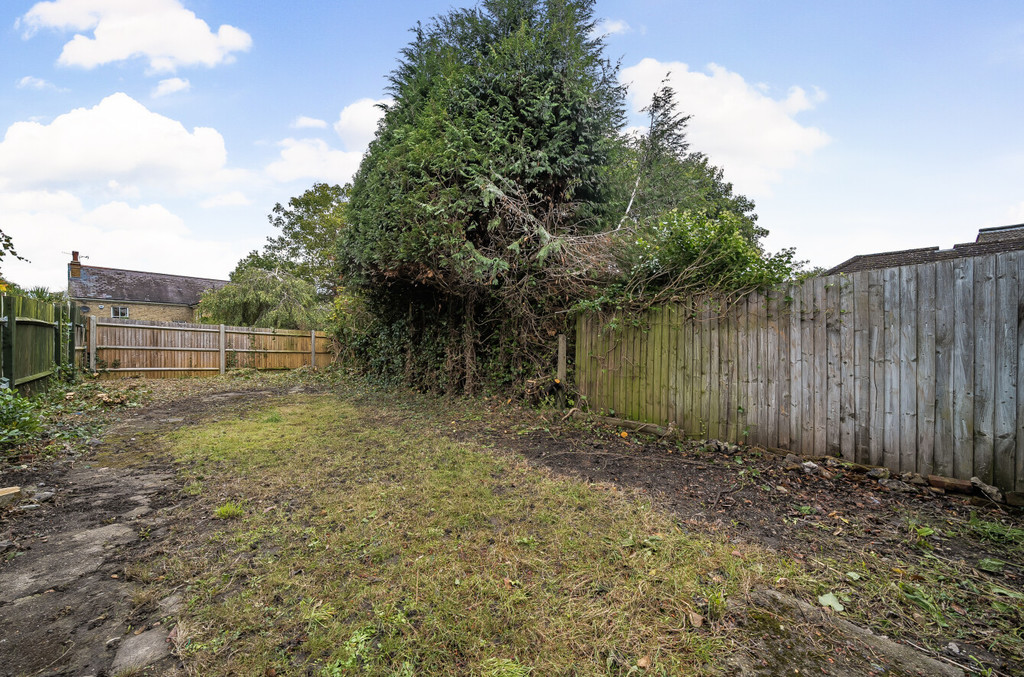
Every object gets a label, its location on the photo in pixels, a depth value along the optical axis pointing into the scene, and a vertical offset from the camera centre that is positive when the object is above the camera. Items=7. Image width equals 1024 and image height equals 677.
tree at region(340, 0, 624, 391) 5.88 +2.82
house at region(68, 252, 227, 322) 23.03 +2.74
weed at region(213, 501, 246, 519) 2.62 -1.21
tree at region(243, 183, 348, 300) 23.75 +6.38
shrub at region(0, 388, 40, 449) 3.79 -0.88
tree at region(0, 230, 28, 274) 4.40 +1.04
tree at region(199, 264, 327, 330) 15.28 +1.34
